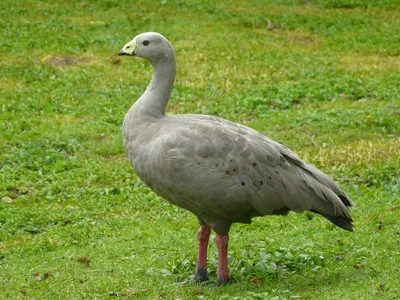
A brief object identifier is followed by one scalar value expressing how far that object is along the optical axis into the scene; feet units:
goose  52.42
